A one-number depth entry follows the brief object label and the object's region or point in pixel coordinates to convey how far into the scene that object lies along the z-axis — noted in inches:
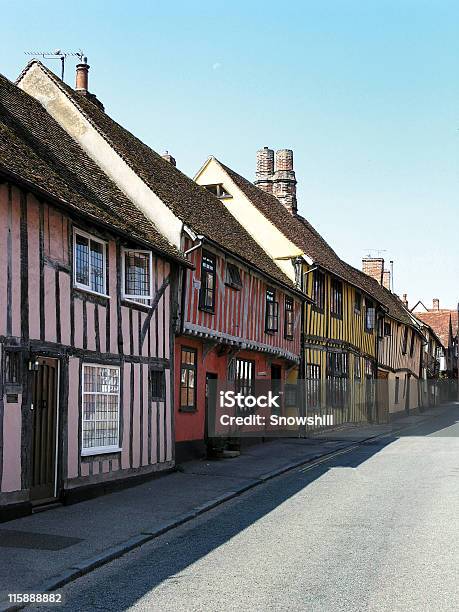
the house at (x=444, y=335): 2947.8
